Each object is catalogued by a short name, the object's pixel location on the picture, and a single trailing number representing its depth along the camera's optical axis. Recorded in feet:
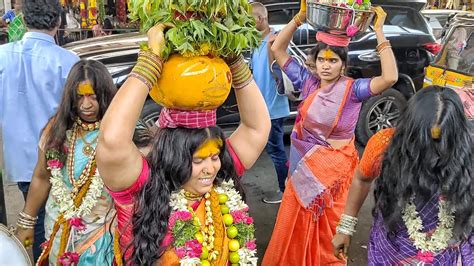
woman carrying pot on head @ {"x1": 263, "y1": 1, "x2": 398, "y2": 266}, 11.23
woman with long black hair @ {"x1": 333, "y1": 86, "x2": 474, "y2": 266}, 6.79
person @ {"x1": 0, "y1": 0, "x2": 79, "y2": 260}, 10.78
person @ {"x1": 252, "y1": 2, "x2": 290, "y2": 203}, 16.24
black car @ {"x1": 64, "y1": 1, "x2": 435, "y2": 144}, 19.83
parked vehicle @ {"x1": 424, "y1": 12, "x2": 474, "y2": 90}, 17.72
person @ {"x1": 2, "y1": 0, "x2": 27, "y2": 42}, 12.94
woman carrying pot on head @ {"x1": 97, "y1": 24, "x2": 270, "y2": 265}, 5.38
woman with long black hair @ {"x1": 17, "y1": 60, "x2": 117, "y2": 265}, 8.20
